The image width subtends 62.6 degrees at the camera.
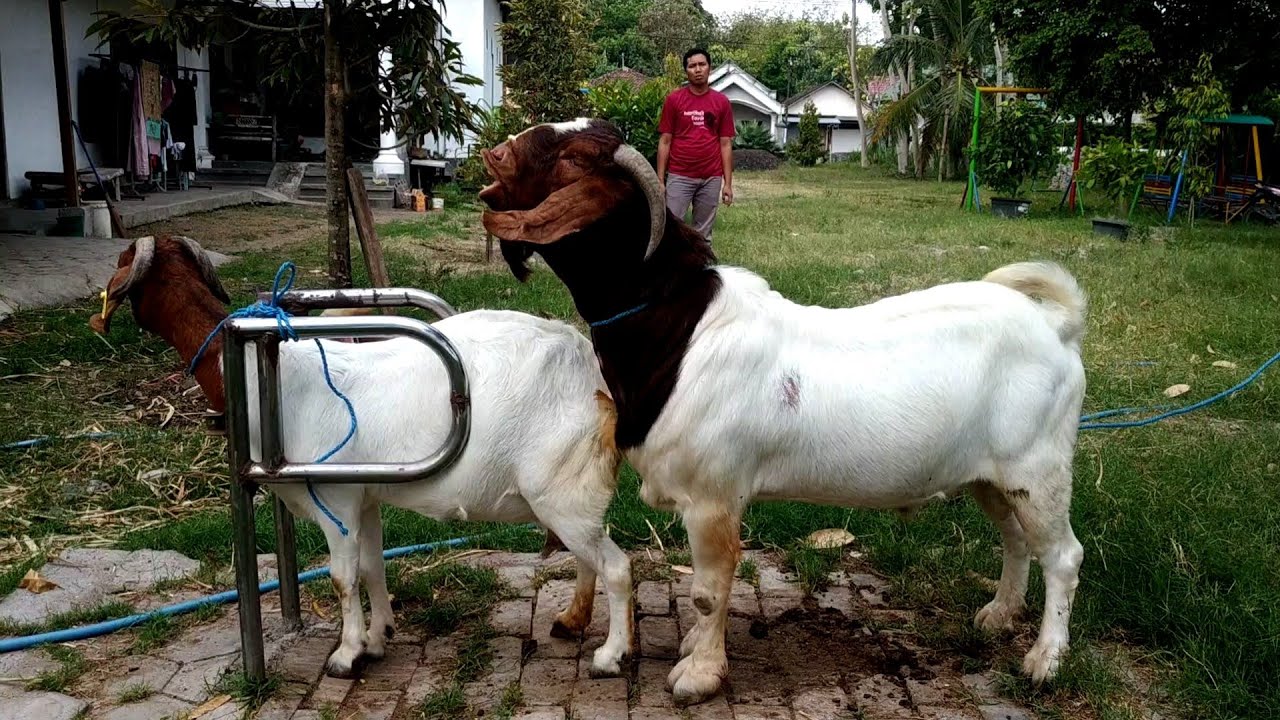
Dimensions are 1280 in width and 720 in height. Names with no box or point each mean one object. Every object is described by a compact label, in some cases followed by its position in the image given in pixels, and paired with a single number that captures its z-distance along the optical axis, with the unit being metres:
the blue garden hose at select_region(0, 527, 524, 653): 3.65
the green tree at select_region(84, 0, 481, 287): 7.09
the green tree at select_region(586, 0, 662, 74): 56.97
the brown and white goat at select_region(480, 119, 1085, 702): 3.00
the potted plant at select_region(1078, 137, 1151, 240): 15.54
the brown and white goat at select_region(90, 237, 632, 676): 3.28
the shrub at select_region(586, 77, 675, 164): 20.64
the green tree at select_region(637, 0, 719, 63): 56.97
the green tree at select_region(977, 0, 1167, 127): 16.22
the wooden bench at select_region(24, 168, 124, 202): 13.12
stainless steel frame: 3.09
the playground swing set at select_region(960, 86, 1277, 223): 16.34
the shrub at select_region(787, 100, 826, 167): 40.81
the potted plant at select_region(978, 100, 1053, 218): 17.88
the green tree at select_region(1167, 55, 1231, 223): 14.75
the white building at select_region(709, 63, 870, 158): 48.16
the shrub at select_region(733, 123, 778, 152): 40.81
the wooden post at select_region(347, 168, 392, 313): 7.30
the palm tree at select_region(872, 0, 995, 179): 28.50
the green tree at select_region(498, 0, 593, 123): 14.35
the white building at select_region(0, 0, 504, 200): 13.41
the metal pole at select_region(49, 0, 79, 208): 12.05
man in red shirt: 9.88
